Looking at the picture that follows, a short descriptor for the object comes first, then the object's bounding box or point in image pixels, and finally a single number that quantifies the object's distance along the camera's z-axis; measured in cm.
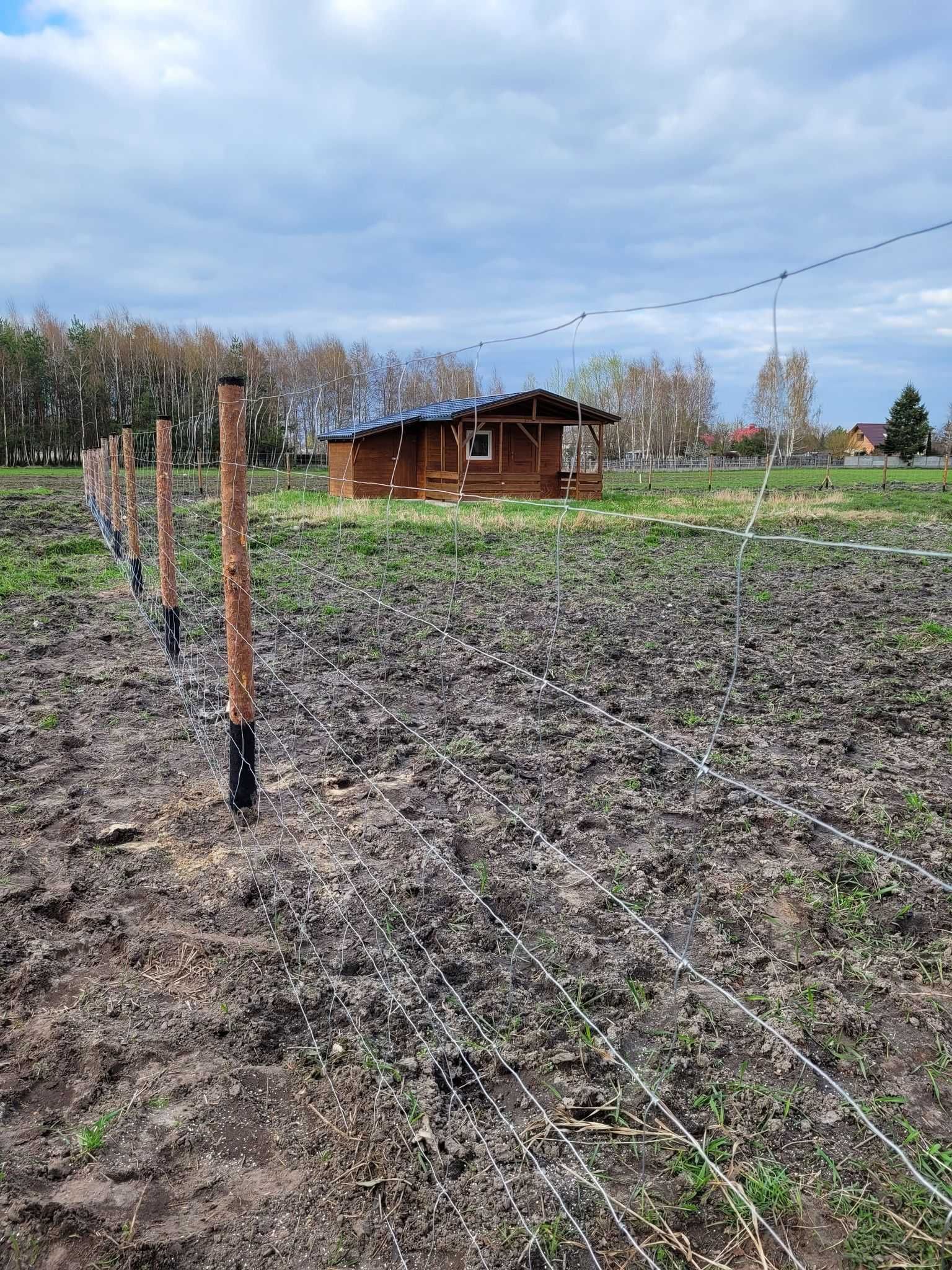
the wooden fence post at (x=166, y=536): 584
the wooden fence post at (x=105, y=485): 1157
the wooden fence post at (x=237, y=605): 373
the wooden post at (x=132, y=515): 808
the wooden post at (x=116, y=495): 959
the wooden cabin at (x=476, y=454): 2147
